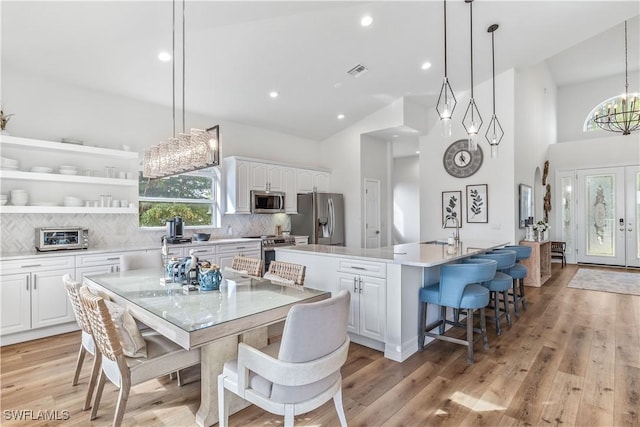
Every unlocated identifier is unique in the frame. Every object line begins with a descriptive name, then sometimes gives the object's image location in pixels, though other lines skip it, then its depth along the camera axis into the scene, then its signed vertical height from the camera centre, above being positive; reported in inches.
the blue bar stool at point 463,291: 113.9 -27.4
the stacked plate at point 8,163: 141.7 +22.8
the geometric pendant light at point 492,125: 180.9 +62.7
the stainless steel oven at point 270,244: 217.6 -19.5
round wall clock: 248.2 +42.1
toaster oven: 147.9 -10.2
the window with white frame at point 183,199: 195.2 +10.1
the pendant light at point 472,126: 151.0 +65.7
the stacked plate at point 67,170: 157.9 +22.0
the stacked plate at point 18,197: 145.6 +8.3
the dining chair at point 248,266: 125.0 -19.5
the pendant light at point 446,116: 131.0 +39.1
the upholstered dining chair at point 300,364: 59.9 -28.0
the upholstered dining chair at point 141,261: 132.1 -18.6
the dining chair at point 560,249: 311.6 -33.0
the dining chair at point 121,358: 69.4 -32.5
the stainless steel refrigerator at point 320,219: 246.7 -2.9
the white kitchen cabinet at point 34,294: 132.7 -32.4
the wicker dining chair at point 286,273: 106.8 -19.3
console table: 233.3 -35.5
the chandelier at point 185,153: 107.0 +21.7
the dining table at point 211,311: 65.7 -21.0
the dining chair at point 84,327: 82.7 -28.9
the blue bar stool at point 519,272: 164.7 -28.7
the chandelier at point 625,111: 242.4 +89.5
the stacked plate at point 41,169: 151.5 +21.4
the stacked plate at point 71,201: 158.9 +7.1
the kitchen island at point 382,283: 116.3 -26.1
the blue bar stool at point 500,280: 141.6 -28.4
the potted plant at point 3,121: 142.6 +41.1
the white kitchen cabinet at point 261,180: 218.4 +25.1
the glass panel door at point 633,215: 296.0 -0.8
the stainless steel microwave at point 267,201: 224.2 +9.6
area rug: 218.4 -48.7
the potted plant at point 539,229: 253.3 -11.3
